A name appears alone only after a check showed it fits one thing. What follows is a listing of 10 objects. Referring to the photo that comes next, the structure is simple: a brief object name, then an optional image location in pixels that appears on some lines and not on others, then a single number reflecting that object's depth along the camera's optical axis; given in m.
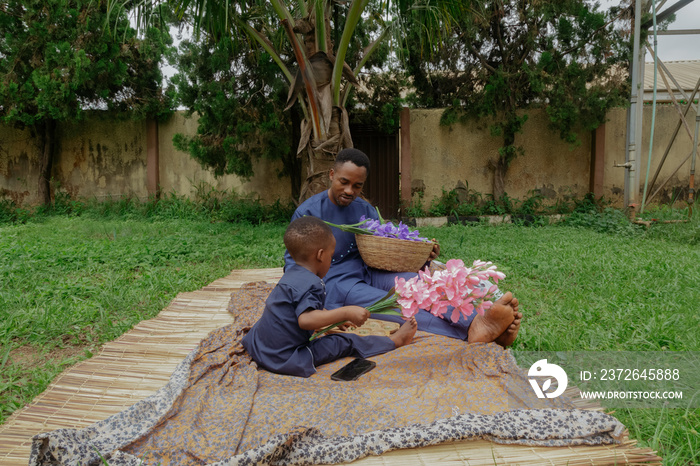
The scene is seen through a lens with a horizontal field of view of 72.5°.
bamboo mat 1.67
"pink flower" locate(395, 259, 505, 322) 2.16
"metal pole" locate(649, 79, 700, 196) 7.01
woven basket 2.88
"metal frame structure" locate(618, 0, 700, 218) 7.25
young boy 2.27
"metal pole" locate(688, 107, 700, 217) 7.09
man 2.66
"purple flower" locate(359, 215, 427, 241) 2.96
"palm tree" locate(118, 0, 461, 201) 5.18
